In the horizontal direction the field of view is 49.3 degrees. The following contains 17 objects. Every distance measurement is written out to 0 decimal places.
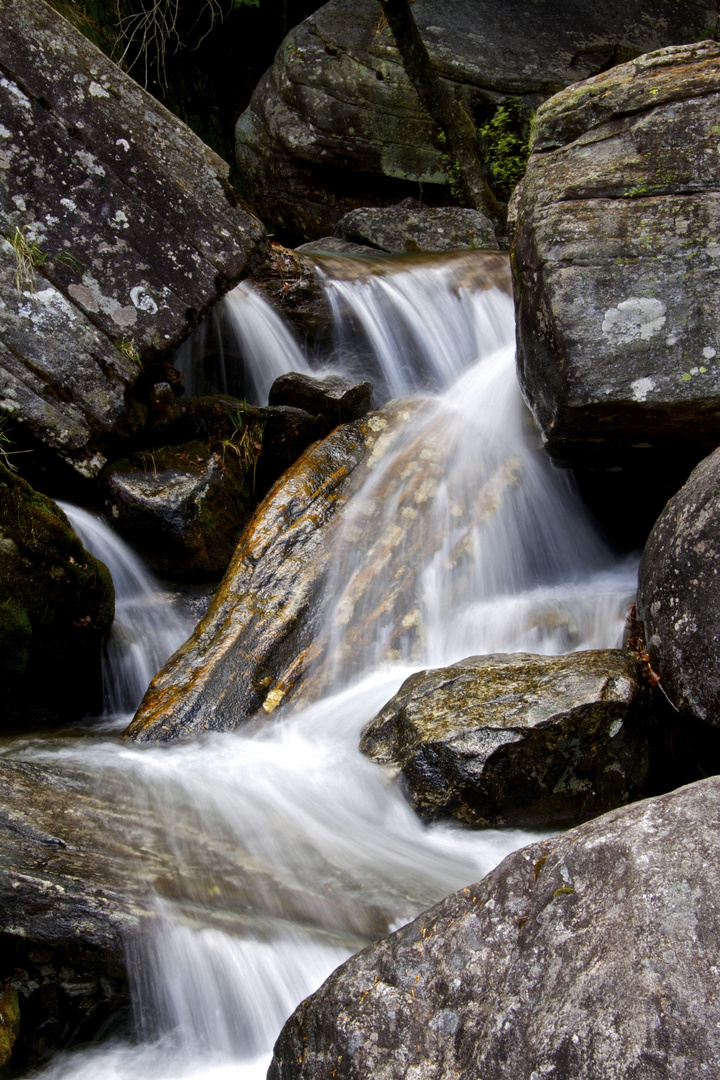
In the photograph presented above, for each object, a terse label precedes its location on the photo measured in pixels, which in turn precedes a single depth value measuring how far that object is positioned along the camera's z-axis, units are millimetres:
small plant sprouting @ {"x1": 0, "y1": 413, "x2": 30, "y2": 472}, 4689
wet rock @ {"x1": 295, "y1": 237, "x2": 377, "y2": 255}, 8648
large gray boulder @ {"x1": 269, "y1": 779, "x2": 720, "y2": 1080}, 1308
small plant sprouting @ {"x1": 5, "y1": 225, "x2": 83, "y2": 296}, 4879
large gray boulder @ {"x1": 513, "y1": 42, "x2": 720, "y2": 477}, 4098
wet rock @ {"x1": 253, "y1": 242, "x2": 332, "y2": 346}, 6816
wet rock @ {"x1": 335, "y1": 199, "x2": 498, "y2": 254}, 8742
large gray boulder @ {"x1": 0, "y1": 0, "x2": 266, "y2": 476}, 4879
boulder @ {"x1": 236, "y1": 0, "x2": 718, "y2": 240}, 10141
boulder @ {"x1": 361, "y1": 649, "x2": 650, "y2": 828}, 3148
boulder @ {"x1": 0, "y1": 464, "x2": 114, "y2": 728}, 3938
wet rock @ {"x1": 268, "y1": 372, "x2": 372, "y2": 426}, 5781
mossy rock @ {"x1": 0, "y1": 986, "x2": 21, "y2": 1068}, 2021
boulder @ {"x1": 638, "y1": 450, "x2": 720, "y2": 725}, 2871
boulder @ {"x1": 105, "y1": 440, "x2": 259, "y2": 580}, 4996
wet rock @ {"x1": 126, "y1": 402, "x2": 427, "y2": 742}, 4055
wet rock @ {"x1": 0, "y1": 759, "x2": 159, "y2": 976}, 2176
